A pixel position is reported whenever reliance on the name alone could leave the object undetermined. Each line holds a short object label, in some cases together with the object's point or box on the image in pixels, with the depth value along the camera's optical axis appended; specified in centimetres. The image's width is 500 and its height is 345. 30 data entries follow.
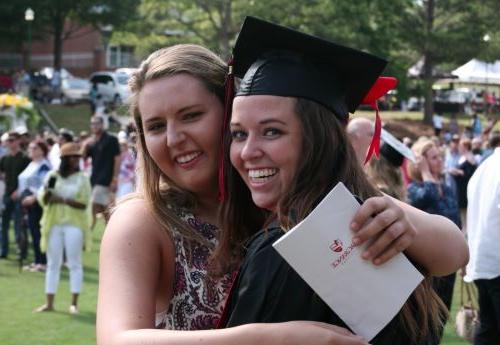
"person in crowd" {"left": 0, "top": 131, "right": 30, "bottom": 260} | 1377
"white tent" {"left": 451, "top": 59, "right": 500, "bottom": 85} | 2851
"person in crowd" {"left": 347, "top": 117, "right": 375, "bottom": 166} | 582
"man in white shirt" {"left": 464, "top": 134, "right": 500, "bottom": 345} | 638
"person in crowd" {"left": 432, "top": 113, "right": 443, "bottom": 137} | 3591
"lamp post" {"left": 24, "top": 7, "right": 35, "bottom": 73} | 3860
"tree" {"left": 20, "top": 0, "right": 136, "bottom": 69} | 4482
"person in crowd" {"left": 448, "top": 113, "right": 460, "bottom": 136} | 3484
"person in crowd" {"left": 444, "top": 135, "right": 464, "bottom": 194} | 1582
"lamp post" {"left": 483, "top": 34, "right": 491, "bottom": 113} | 3019
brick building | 5581
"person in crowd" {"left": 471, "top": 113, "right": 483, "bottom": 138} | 3306
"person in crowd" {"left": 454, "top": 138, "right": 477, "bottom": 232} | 1567
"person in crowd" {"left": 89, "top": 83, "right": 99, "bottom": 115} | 3960
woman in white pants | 989
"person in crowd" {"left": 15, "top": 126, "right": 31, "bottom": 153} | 1437
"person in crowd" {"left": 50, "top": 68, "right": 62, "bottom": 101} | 4255
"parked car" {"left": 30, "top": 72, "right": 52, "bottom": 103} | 4175
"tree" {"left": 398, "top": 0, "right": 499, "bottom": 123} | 3841
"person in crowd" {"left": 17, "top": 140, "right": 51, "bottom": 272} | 1281
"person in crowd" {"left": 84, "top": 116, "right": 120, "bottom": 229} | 1480
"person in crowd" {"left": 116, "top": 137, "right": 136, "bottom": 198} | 1609
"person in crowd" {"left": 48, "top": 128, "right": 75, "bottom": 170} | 1456
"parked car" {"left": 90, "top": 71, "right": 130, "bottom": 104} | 4191
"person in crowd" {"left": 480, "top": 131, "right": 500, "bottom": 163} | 1455
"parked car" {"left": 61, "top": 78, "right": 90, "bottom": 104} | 4319
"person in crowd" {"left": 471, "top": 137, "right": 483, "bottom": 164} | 1867
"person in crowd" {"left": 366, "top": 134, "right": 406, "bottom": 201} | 660
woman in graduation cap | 201
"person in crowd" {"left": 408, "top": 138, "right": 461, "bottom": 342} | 773
